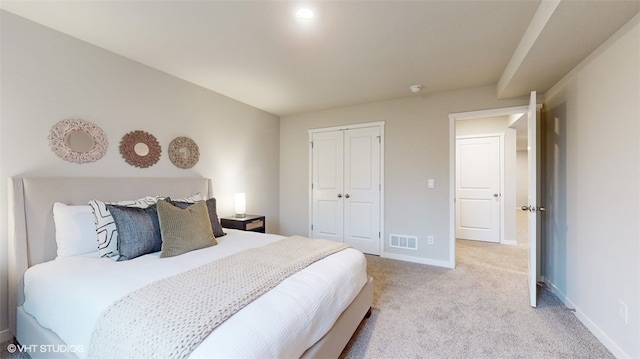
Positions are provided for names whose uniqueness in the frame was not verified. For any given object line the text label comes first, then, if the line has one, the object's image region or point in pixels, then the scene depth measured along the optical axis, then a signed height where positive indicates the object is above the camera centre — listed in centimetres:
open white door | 247 -13
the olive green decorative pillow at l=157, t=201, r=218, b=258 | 204 -39
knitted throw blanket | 101 -55
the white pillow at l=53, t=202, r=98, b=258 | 198 -37
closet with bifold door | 412 -5
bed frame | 164 -47
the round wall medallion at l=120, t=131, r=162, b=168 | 263 +32
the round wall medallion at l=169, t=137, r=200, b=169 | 305 +33
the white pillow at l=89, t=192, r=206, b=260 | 198 -37
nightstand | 345 -55
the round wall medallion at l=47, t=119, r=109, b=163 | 217 +33
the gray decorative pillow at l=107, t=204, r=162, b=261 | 197 -39
